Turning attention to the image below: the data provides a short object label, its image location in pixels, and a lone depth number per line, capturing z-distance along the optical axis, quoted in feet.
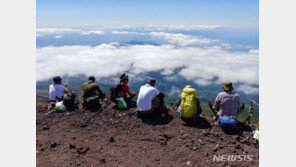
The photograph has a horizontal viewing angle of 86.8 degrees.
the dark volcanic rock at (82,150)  18.22
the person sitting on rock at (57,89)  31.68
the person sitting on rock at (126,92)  30.12
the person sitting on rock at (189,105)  24.39
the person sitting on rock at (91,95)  30.37
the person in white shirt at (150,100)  25.90
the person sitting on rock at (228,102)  23.47
